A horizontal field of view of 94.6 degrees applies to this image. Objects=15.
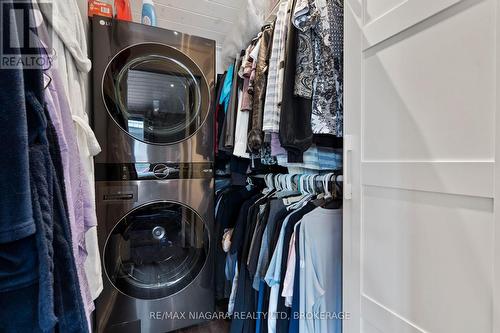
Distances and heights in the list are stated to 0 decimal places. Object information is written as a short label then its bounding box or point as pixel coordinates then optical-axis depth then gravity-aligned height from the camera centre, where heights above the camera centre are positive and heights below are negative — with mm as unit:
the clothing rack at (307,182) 1083 -109
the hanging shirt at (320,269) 955 -462
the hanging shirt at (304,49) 952 +479
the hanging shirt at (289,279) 973 -496
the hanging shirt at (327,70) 958 +391
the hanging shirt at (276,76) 1044 +401
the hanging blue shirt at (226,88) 1573 +514
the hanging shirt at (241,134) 1313 +162
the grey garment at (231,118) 1424 +279
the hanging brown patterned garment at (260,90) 1148 +368
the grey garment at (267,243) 1103 -397
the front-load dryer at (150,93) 1214 +402
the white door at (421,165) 502 -10
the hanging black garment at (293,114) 946 +200
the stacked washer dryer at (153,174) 1229 -66
